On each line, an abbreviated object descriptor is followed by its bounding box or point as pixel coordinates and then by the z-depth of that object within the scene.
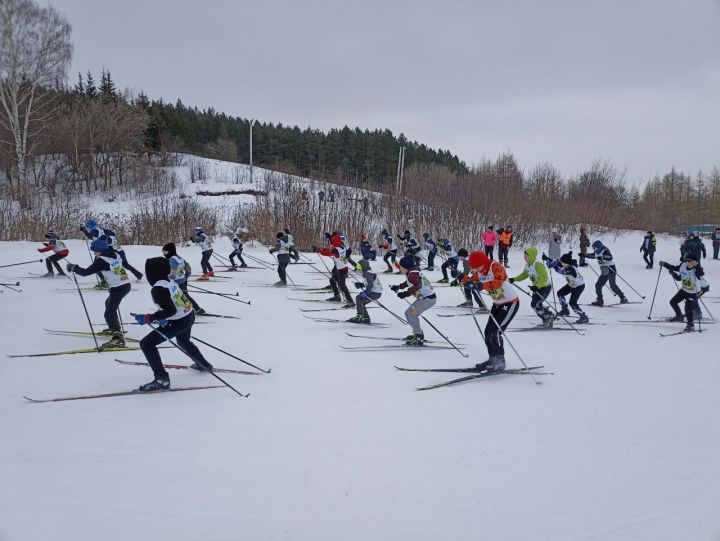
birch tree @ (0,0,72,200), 21.39
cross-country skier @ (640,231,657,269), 18.19
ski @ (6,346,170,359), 6.25
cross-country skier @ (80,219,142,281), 9.43
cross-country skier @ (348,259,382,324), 8.95
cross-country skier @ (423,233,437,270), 16.12
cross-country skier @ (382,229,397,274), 16.28
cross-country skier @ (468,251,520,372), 5.84
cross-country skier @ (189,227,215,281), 13.38
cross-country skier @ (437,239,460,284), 13.61
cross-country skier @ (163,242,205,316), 6.66
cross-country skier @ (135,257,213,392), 4.81
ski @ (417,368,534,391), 5.41
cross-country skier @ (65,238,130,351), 6.71
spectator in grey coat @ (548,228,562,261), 16.24
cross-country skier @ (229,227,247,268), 15.88
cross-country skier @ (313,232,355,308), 10.38
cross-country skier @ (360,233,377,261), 11.51
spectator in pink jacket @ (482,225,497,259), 17.81
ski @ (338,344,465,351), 7.26
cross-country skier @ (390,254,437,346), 7.23
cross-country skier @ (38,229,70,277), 11.02
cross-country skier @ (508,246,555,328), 8.80
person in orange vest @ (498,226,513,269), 17.91
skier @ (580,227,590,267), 19.52
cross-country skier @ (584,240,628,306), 11.06
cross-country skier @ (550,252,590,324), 9.38
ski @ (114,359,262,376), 5.75
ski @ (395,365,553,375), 5.91
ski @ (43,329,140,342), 7.14
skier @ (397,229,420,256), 13.69
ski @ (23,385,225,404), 4.68
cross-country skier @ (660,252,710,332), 8.51
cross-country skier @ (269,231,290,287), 12.96
